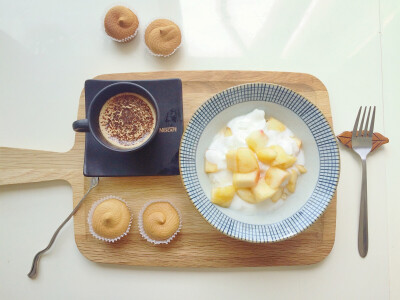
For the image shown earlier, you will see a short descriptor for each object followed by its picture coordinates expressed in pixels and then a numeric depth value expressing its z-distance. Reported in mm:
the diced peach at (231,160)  343
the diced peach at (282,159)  341
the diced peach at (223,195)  354
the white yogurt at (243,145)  359
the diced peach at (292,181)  354
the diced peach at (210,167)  360
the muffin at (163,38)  407
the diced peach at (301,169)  363
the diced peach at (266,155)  337
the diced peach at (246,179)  339
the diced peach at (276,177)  341
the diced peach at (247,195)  355
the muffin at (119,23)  413
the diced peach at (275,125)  367
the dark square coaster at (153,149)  374
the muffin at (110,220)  372
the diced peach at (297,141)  365
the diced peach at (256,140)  349
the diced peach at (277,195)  355
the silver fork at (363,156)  401
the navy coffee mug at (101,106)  345
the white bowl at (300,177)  350
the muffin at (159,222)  370
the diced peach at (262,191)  340
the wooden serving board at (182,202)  389
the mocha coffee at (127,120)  381
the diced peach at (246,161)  337
